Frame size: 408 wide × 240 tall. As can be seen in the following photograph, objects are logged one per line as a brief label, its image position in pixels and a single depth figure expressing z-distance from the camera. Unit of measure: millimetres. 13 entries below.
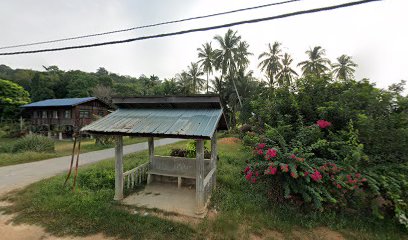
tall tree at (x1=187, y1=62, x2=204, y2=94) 33938
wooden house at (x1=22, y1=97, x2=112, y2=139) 21712
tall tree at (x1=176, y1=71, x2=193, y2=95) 33812
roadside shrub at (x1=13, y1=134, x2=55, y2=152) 12091
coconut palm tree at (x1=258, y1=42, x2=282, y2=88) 26625
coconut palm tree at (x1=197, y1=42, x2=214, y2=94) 29844
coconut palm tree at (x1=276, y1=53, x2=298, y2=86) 26734
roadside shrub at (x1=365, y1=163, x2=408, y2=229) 3941
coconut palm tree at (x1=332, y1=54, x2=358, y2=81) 28125
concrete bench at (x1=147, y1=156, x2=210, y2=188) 6551
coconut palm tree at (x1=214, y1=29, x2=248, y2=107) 26719
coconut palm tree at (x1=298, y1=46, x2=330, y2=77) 26641
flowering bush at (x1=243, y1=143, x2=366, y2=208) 4164
